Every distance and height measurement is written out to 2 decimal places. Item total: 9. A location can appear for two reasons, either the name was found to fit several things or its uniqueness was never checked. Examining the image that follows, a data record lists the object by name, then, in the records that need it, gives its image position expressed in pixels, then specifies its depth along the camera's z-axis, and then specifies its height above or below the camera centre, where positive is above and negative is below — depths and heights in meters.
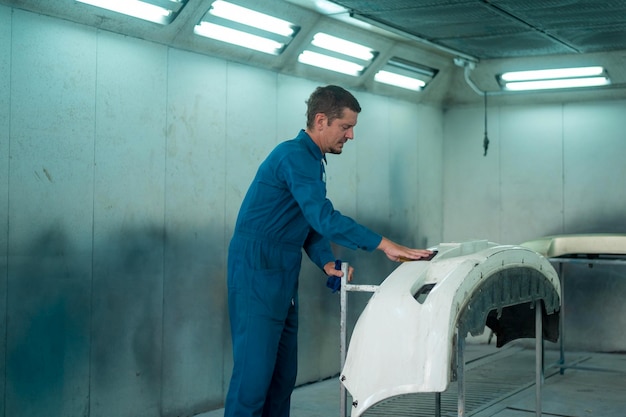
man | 3.00 -0.09
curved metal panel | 2.66 -0.31
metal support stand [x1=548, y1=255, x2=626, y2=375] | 5.11 -0.24
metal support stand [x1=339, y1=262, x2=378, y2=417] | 3.04 -0.33
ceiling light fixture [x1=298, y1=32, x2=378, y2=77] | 5.16 +1.13
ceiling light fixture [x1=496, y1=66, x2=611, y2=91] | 6.19 +1.15
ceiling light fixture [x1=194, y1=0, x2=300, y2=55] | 4.34 +1.10
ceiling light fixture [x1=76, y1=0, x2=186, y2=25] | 3.81 +1.04
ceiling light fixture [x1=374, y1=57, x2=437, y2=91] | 5.97 +1.16
